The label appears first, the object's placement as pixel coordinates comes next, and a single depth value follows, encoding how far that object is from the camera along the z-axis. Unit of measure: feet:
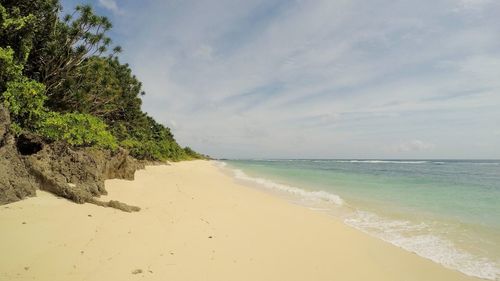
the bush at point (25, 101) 25.76
